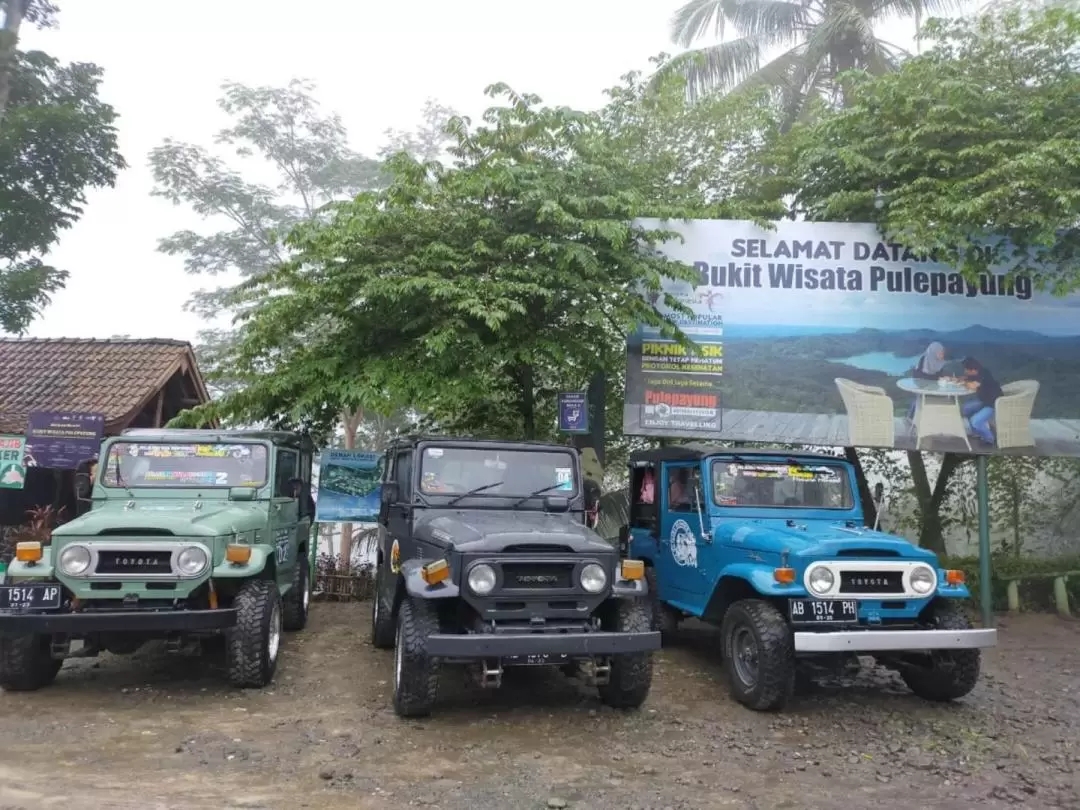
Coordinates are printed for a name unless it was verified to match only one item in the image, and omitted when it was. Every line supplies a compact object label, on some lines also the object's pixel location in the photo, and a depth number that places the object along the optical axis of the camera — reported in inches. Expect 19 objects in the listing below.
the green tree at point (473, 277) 334.3
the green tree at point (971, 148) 344.8
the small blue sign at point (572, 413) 361.7
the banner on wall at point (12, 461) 367.2
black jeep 195.0
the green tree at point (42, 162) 517.3
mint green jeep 211.2
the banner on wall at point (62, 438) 360.8
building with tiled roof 450.6
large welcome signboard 374.0
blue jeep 218.8
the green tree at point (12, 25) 537.6
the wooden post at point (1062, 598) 406.0
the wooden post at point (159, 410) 503.2
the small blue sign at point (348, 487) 397.4
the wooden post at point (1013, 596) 413.1
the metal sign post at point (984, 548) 344.8
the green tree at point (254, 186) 810.2
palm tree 611.8
